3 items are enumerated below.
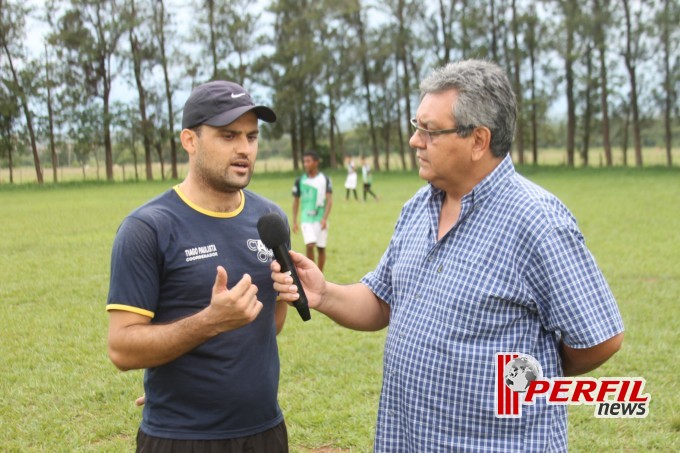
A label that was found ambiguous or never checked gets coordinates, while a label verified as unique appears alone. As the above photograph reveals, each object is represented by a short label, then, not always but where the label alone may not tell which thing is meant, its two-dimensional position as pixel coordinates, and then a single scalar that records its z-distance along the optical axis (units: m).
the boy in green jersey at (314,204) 10.55
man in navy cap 2.42
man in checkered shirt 2.23
